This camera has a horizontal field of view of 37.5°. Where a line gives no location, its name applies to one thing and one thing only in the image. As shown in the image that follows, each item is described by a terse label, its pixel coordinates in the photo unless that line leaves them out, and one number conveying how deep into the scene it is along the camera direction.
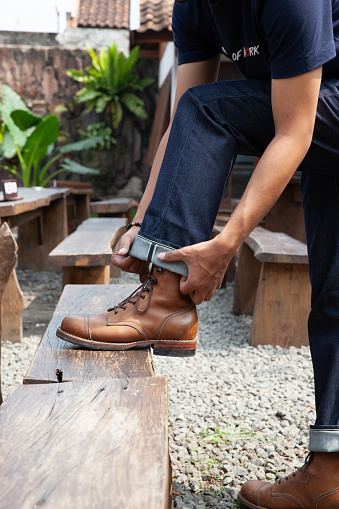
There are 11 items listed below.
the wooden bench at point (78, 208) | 7.89
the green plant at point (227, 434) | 2.01
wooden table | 5.84
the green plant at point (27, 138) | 7.26
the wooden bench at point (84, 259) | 3.04
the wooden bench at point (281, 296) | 3.05
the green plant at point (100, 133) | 11.09
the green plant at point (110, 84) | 10.88
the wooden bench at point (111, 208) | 6.24
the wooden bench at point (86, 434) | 0.71
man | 1.14
